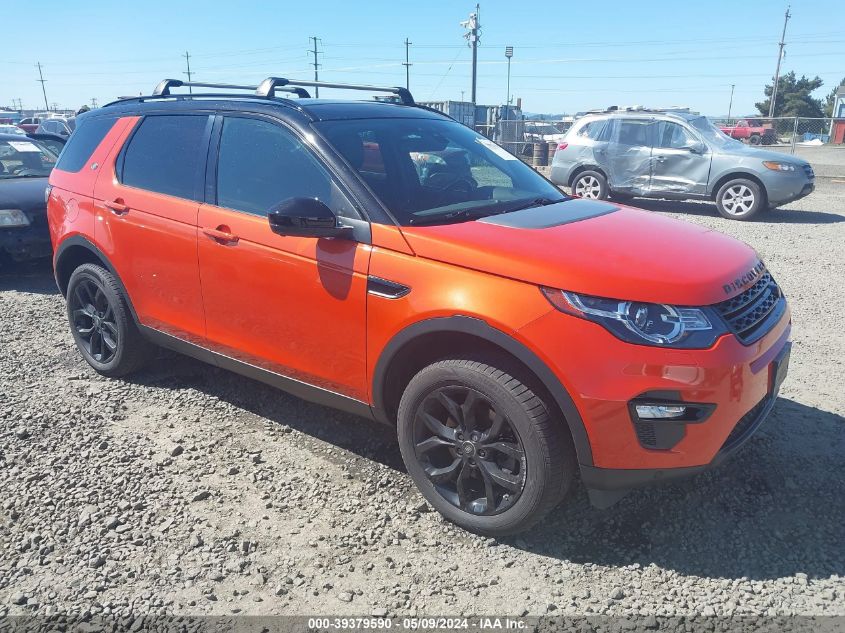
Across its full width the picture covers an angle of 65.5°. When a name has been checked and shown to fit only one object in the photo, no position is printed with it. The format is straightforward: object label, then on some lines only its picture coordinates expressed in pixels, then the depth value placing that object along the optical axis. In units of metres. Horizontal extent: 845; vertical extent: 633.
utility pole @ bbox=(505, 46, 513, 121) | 37.25
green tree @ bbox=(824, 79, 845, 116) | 65.53
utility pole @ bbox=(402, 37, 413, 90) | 62.16
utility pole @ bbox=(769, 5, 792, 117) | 58.25
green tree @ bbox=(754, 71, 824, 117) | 62.81
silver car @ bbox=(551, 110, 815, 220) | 11.30
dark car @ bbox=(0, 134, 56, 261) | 6.89
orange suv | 2.49
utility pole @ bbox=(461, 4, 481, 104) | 30.44
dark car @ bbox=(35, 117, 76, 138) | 26.05
